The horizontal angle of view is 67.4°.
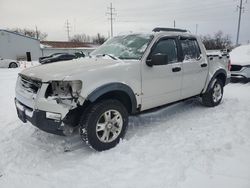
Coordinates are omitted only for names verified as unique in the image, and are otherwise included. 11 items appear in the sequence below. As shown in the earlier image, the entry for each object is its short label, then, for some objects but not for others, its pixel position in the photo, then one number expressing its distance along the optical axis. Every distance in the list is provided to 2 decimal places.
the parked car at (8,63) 15.40
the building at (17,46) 27.87
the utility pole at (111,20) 37.43
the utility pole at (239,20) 30.09
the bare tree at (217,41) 41.17
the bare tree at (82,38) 64.75
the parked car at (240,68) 6.78
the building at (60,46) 30.81
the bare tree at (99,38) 51.18
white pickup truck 2.59
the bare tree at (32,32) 54.67
